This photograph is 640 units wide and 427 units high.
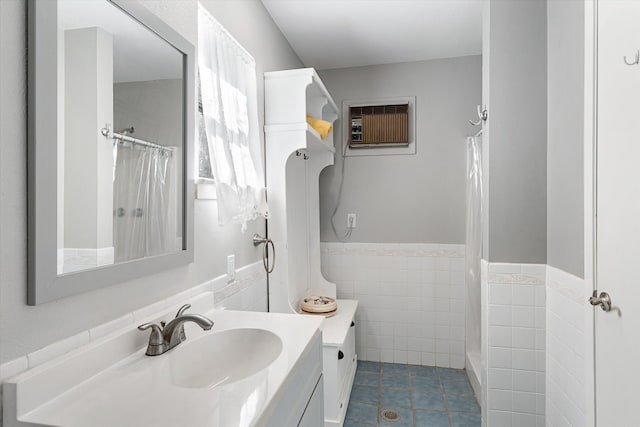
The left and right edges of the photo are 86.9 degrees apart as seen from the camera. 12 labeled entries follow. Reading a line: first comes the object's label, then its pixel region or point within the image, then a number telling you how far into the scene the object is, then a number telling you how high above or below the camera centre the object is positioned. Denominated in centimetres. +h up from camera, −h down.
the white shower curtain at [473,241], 256 -23
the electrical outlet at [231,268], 162 -27
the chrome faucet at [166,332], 99 -36
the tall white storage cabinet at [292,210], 200 +1
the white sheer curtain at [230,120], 143 +43
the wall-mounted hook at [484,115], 182 +53
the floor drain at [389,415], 214 -130
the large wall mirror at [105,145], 76 +19
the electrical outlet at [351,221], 300 -8
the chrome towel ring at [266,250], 196 -23
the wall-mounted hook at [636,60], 99 +45
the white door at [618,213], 101 +0
